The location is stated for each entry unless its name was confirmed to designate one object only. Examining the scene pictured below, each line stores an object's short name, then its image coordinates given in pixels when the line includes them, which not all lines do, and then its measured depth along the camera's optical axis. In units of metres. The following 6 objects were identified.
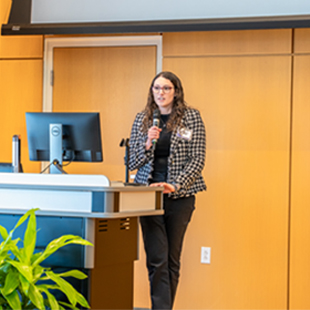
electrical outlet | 7.11
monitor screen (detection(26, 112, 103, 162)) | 4.72
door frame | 7.52
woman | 5.32
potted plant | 3.24
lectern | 3.70
